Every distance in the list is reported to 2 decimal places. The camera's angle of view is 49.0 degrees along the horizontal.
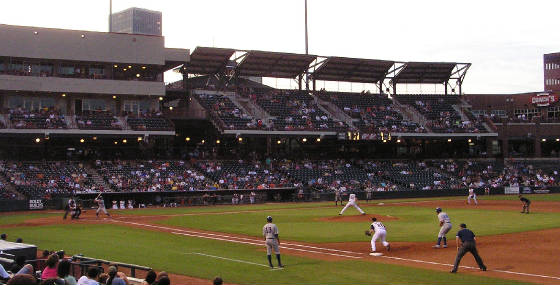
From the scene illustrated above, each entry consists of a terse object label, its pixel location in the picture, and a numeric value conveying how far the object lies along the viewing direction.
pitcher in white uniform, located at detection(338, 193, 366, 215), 39.01
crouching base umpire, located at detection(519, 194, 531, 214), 40.91
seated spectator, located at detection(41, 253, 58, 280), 13.34
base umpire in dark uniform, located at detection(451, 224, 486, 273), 18.83
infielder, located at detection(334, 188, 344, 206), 54.52
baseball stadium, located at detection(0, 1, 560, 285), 22.30
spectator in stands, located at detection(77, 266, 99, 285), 11.94
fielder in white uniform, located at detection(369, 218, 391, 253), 24.08
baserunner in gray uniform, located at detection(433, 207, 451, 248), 24.56
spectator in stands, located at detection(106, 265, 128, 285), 12.27
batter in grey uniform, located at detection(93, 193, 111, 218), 41.22
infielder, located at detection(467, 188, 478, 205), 50.97
